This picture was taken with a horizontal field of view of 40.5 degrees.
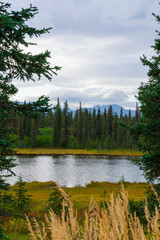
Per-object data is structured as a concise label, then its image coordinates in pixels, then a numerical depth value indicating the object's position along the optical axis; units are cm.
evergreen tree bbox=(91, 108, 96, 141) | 12112
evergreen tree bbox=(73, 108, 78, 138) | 11838
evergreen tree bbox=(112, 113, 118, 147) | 12051
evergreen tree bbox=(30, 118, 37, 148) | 9700
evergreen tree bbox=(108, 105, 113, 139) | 12482
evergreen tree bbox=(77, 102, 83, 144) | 11119
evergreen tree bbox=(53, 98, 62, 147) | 9906
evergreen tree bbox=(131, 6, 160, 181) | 942
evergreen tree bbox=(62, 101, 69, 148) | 9988
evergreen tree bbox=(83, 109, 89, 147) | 11250
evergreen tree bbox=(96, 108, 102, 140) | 12350
